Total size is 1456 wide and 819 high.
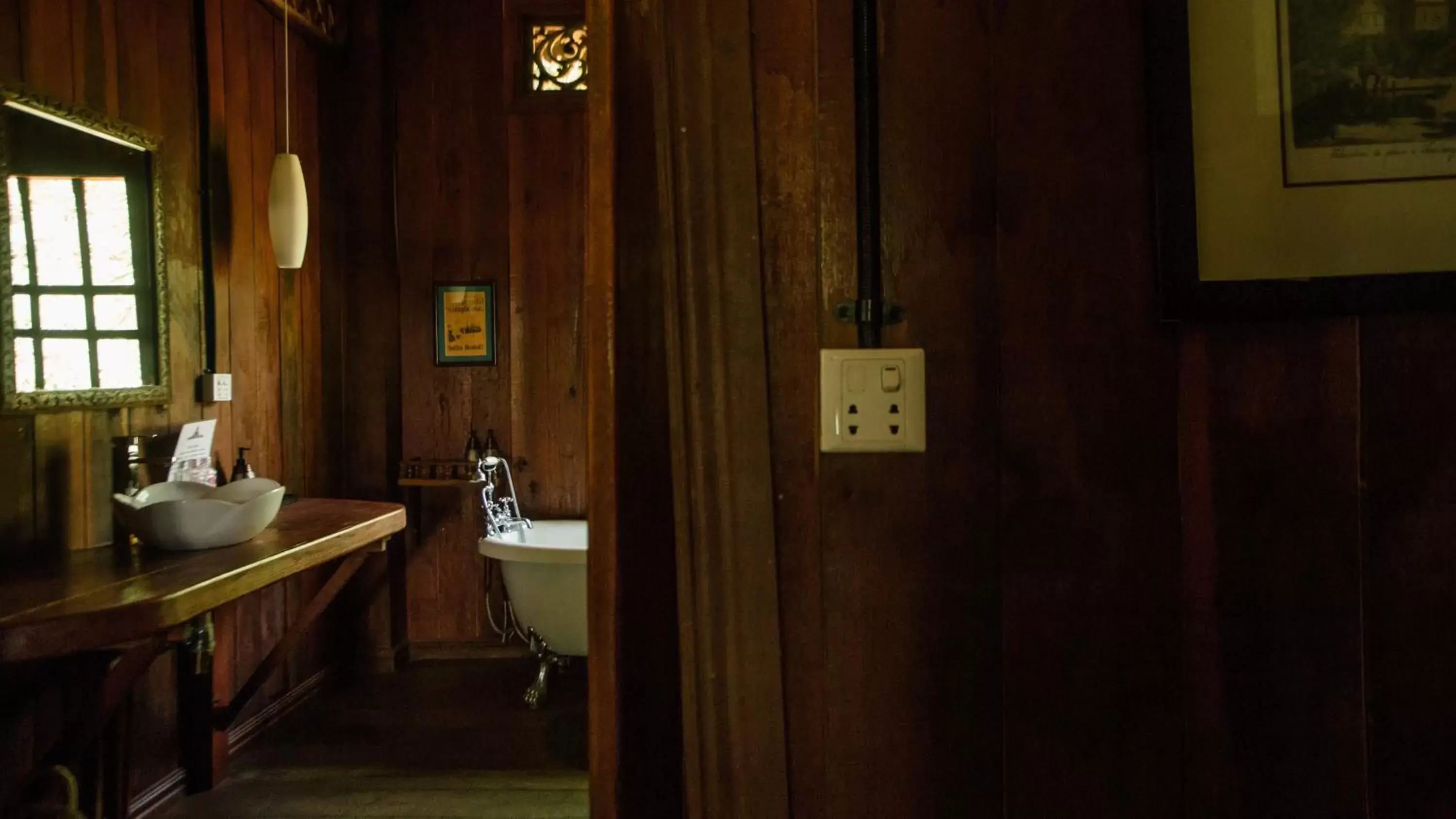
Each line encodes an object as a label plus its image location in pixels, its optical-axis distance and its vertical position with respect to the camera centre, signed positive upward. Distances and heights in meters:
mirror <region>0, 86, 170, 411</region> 1.54 +0.37
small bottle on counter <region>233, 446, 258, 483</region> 2.13 -0.15
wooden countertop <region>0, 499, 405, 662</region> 1.18 -0.31
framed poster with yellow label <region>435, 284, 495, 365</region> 3.08 +0.36
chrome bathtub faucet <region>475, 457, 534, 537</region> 2.82 -0.40
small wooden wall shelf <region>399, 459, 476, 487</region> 2.93 -0.24
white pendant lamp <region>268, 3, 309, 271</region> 2.26 +0.64
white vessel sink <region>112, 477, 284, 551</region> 1.57 -0.22
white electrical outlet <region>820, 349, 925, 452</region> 0.73 +0.00
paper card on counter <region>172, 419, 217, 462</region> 1.91 -0.06
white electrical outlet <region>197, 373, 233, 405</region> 2.11 +0.09
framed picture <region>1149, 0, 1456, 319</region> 0.69 +0.22
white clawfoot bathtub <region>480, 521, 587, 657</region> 2.45 -0.61
